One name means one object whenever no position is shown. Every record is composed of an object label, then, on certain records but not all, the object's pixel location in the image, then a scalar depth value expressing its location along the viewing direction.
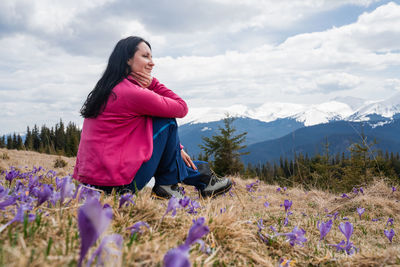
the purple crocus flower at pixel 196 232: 1.10
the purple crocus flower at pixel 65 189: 1.46
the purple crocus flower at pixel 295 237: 1.88
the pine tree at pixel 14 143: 69.71
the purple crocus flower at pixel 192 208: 2.17
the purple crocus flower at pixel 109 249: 0.87
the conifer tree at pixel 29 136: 66.61
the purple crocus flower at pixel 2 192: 1.37
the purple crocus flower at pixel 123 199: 1.68
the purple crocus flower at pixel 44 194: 1.43
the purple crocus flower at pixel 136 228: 1.44
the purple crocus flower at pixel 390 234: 2.15
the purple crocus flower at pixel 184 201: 1.88
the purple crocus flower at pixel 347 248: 1.92
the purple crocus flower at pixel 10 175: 2.51
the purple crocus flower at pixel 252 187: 6.37
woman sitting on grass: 3.06
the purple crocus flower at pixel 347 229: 1.78
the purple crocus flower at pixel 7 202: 1.39
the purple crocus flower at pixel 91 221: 0.77
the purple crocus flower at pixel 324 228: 1.99
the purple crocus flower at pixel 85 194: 1.74
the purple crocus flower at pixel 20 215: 1.20
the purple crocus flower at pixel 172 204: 1.56
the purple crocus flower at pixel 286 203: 2.63
